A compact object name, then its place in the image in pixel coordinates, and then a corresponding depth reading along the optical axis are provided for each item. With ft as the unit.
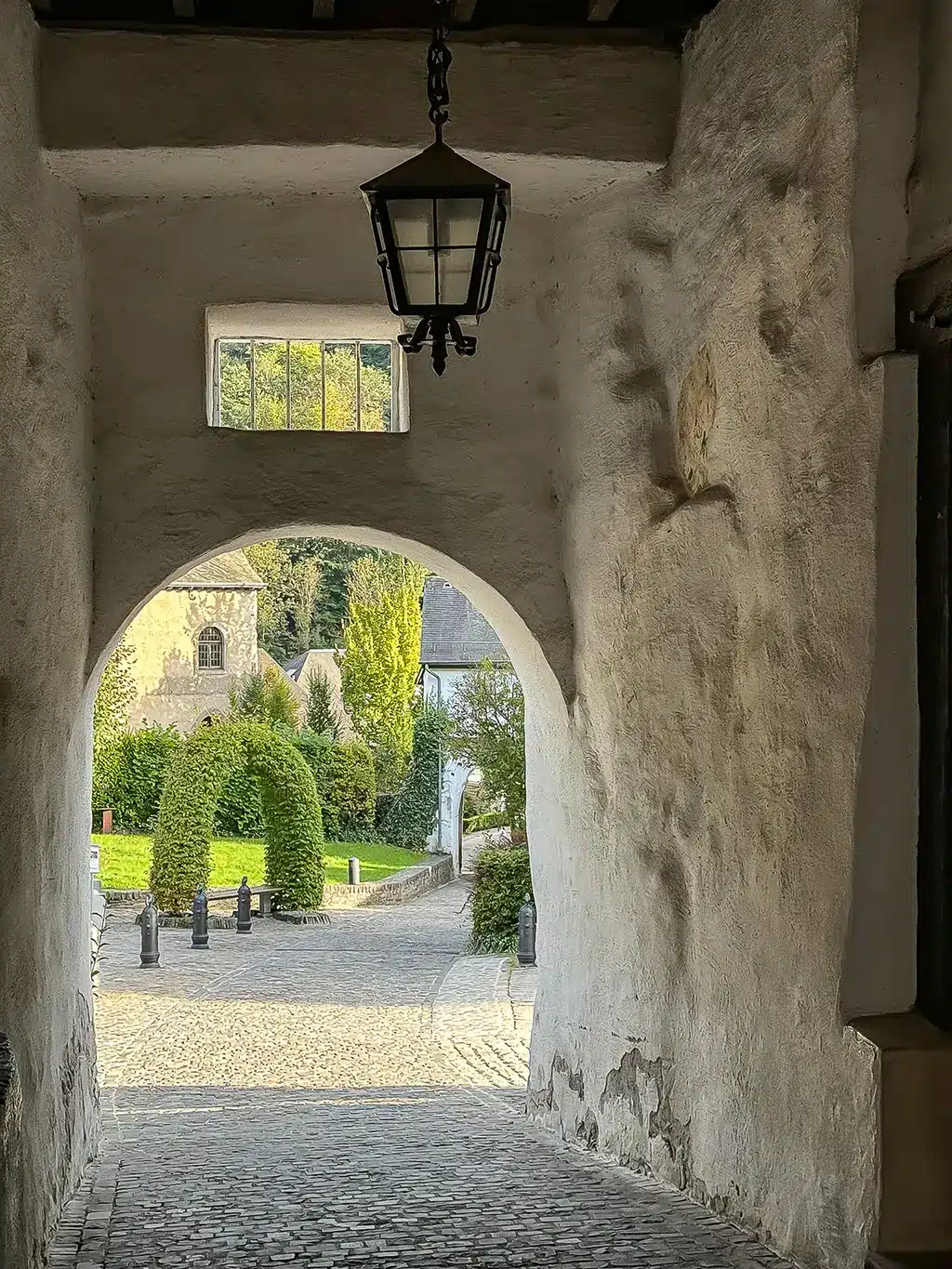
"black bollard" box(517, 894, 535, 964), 49.57
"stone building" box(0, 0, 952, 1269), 13.61
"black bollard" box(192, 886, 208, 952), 59.16
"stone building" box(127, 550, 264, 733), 105.29
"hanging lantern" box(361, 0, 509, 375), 14.30
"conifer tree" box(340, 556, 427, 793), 98.53
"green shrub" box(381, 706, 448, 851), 98.07
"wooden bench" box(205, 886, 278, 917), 70.74
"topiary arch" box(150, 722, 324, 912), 63.87
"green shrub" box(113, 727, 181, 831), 90.74
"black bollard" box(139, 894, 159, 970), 53.98
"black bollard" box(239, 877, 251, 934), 64.59
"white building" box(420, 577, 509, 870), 107.96
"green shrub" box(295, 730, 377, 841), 95.71
